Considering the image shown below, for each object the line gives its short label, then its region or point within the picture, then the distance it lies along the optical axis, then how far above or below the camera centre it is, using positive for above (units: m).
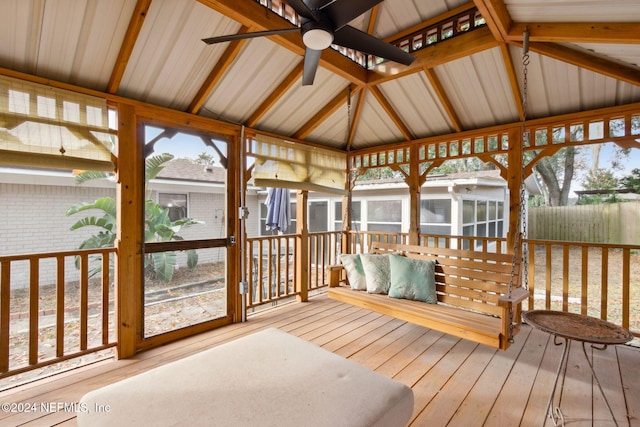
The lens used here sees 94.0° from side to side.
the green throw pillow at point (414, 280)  3.26 -0.75
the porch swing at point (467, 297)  2.42 -0.87
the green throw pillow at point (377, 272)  3.56 -0.73
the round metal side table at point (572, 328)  1.71 -0.72
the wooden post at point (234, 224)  3.71 -0.14
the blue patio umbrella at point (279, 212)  5.97 +0.02
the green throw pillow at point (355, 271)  3.71 -0.74
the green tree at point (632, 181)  9.05 +1.02
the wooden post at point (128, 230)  2.84 -0.17
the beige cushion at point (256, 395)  1.25 -0.85
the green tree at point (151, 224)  5.36 -0.23
